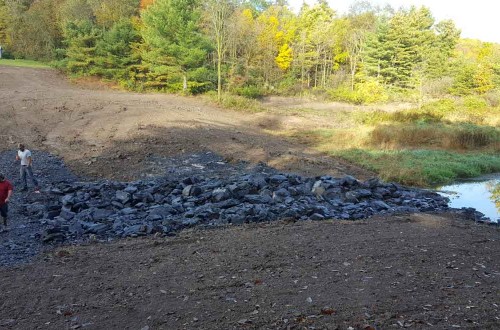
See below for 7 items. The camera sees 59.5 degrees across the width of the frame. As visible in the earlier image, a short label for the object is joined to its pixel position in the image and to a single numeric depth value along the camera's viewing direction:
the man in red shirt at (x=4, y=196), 8.75
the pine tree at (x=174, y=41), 31.91
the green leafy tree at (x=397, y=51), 45.88
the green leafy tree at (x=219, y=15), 30.55
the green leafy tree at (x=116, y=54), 34.47
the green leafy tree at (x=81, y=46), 34.78
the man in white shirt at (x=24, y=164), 11.86
